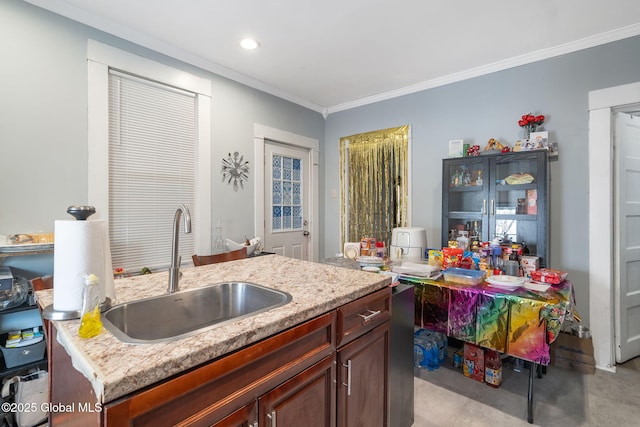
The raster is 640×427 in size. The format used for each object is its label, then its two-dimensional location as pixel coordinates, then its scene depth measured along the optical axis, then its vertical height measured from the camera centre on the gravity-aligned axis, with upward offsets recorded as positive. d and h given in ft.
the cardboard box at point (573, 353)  7.90 -3.75
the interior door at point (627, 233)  8.21 -0.57
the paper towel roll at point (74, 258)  2.85 -0.44
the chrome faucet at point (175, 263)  4.02 -0.67
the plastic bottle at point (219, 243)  10.03 -1.01
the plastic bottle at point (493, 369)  7.10 -3.70
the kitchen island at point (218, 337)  2.09 -1.06
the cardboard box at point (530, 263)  7.20 -1.19
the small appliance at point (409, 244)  9.16 -0.96
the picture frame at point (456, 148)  10.05 +2.19
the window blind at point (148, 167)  8.12 +1.31
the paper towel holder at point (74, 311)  2.89 -0.96
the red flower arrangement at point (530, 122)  8.71 +2.64
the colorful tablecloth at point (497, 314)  5.40 -2.00
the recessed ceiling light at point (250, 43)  8.52 +4.85
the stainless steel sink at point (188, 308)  3.47 -1.24
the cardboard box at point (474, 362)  7.36 -3.67
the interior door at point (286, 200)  12.01 +0.55
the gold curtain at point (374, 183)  11.94 +1.26
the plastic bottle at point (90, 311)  2.54 -0.85
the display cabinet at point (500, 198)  8.26 +0.46
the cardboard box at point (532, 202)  8.37 +0.31
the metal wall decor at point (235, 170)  10.39 +1.51
